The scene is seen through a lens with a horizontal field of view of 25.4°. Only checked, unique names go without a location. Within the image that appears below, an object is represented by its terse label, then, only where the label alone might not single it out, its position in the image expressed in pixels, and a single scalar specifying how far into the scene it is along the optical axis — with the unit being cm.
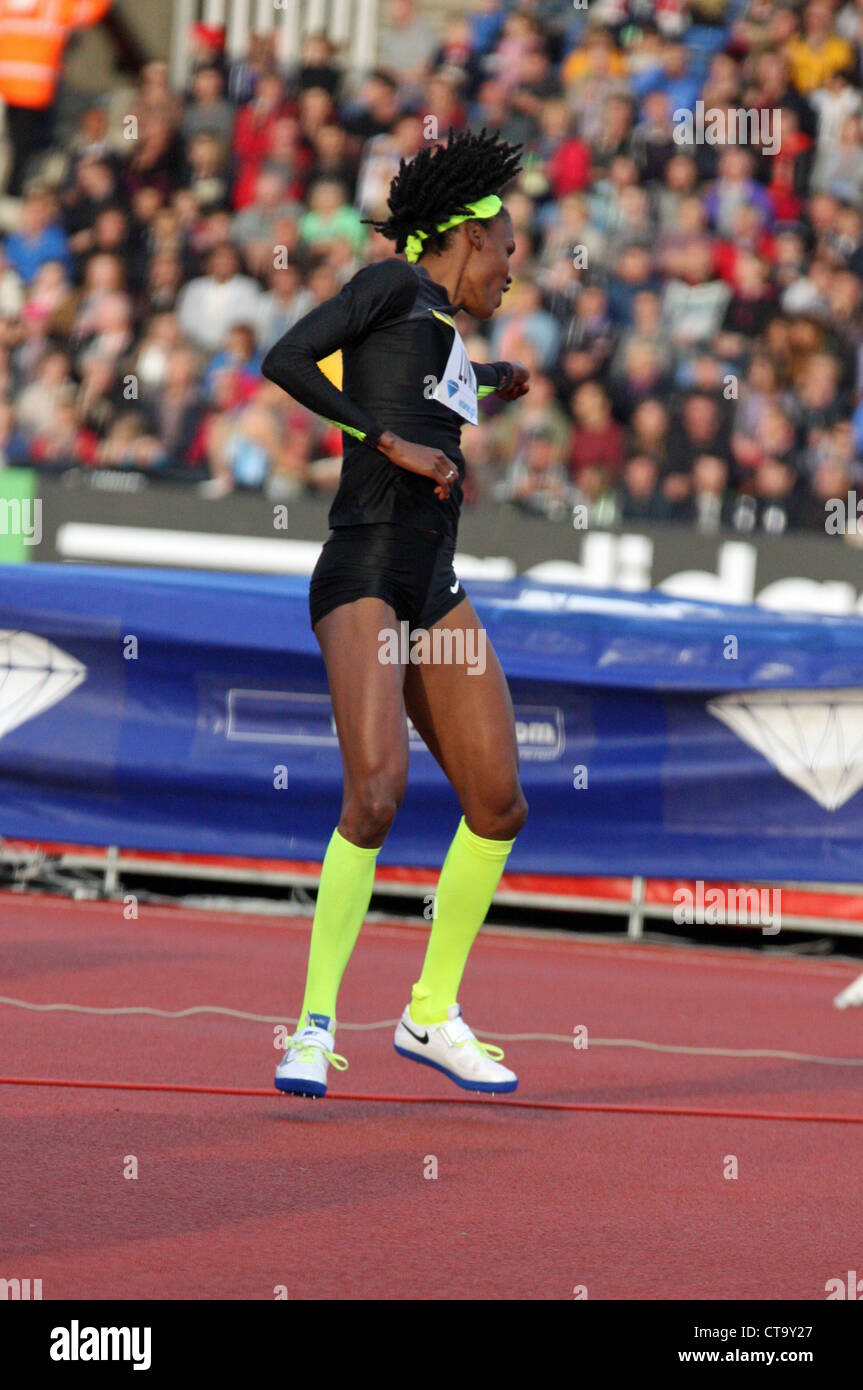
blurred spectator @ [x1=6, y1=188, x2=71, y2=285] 1368
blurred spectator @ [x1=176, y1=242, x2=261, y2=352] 1264
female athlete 445
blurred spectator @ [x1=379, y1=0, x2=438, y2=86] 1551
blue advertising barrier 831
